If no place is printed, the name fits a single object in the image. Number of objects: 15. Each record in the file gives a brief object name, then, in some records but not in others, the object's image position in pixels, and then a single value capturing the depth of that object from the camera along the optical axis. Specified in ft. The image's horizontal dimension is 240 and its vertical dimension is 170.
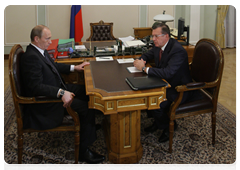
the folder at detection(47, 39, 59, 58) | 9.99
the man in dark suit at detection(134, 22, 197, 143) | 7.80
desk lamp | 15.97
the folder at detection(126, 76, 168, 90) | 6.39
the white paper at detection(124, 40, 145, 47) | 10.94
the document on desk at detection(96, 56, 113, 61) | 9.85
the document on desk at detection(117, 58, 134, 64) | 9.30
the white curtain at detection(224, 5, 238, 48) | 24.00
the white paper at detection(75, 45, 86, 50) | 11.27
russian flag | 19.97
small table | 6.21
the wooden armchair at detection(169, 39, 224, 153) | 7.68
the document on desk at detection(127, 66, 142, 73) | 8.05
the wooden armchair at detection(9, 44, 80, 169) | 6.65
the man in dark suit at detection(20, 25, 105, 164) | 6.88
